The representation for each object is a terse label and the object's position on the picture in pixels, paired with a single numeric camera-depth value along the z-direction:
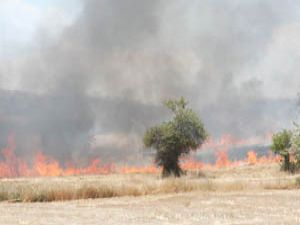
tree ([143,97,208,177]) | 79.94
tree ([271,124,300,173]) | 76.81
